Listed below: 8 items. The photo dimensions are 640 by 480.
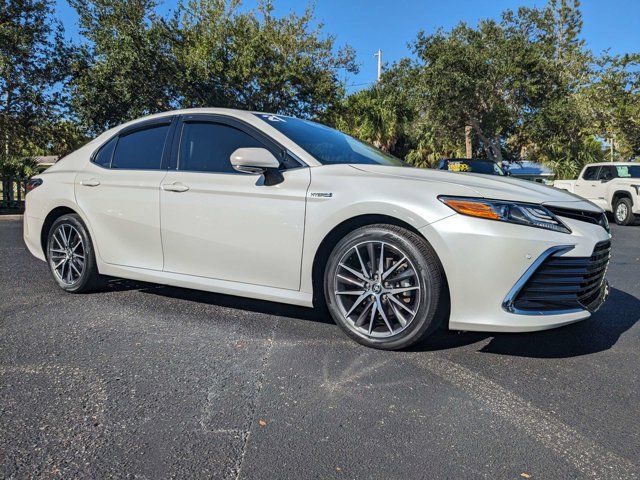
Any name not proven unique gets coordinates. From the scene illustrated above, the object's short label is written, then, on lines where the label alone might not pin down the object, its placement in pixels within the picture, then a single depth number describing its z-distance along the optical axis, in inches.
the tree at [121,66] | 642.8
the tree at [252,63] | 684.1
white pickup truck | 501.2
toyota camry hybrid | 116.8
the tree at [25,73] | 609.9
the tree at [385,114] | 1168.4
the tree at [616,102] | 903.1
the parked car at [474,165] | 565.9
